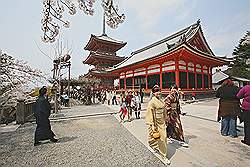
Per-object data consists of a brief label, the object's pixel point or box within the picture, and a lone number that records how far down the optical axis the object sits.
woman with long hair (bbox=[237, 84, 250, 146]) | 5.05
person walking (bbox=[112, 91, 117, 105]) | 18.22
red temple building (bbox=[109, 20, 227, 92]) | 17.11
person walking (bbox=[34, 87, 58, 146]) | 5.64
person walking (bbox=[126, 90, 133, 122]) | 9.40
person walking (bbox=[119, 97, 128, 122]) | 9.31
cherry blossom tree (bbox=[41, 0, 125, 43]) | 3.40
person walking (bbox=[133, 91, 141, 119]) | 10.01
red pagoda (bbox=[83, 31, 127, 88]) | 32.41
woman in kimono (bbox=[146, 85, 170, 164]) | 4.07
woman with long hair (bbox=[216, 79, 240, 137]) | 5.79
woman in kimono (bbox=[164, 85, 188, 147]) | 4.99
